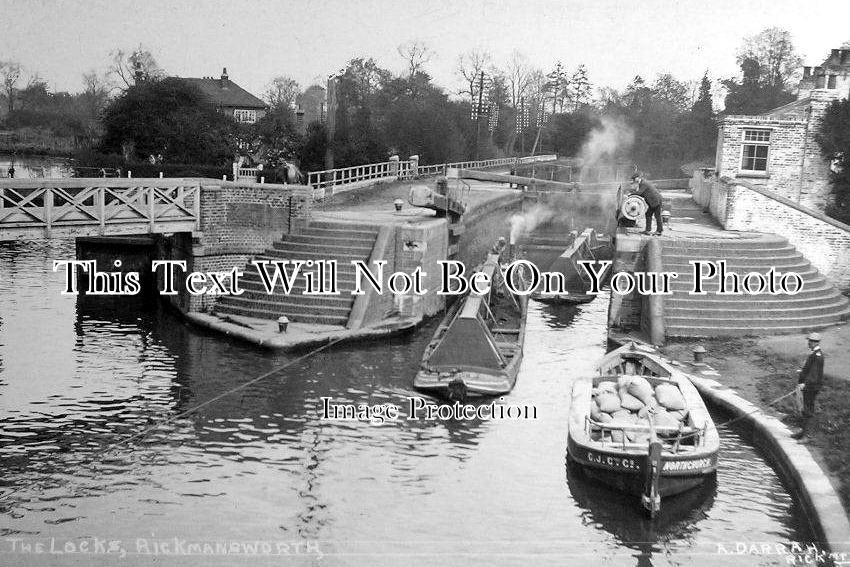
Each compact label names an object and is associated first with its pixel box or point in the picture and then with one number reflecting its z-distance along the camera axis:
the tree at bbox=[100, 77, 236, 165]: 52.53
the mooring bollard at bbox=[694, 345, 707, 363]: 22.12
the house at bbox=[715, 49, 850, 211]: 37.59
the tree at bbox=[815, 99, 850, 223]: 36.22
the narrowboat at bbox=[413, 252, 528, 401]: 19.62
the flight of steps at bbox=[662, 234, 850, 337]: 24.99
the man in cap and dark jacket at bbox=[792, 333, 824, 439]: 17.19
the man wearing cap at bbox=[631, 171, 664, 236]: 27.39
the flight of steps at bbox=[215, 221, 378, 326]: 25.66
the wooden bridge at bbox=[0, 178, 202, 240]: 22.17
